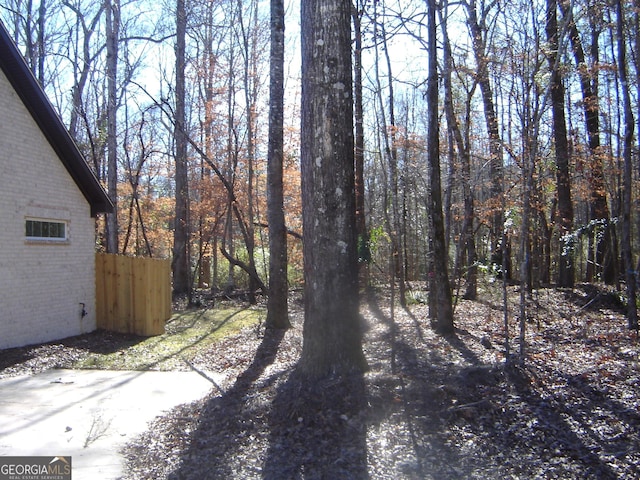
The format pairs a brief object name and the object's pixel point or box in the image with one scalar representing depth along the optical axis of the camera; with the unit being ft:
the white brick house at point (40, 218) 26.53
